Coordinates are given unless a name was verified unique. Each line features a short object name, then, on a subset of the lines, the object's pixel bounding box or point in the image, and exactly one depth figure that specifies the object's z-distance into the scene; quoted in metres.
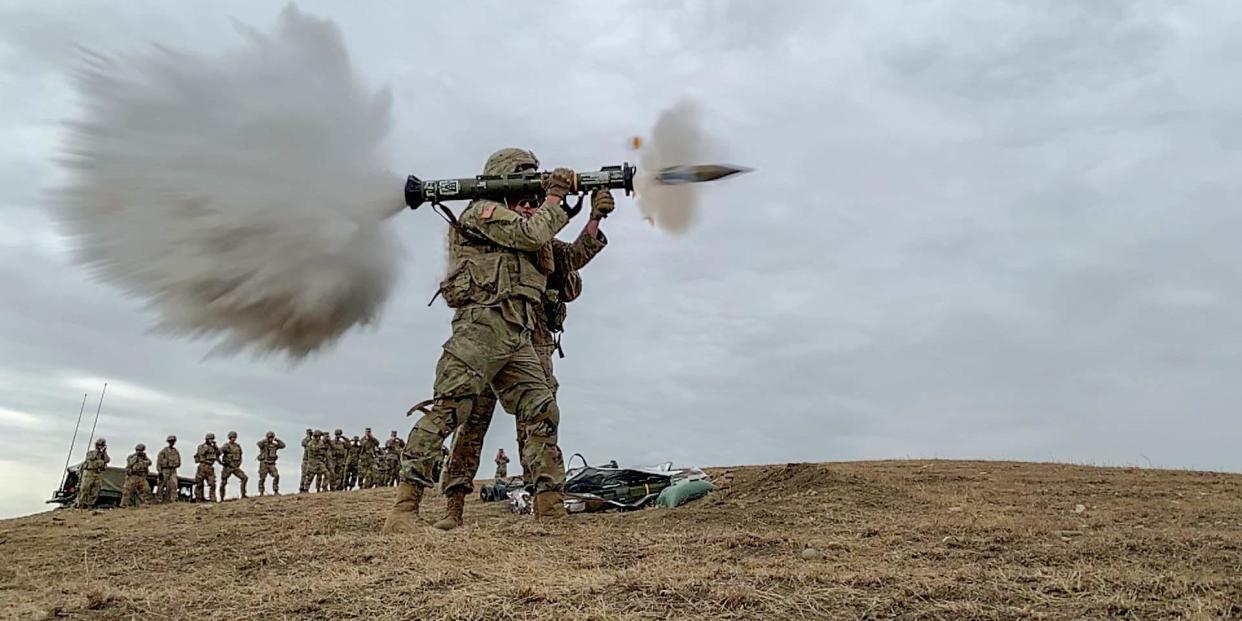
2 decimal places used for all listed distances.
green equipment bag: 11.19
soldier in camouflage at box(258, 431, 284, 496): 27.27
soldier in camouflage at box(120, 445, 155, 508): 24.44
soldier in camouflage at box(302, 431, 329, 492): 27.92
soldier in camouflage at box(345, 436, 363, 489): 29.75
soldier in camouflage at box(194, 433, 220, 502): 25.39
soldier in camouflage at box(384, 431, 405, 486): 29.73
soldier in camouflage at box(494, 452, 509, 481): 30.61
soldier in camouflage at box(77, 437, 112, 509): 24.27
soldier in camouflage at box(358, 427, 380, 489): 29.69
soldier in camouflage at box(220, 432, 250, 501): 25.72
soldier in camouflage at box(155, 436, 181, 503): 25.14
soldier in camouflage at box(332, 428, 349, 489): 29.00
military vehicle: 25.09
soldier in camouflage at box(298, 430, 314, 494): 27.77
